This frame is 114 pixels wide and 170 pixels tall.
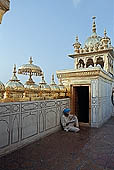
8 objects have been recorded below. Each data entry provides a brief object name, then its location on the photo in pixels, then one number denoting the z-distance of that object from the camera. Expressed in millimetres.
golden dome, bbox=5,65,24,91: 4035
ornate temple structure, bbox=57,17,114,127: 5988
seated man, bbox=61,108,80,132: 5410
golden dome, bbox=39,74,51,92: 5477
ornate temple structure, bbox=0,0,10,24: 1437
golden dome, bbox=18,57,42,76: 6321
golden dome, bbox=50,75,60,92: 5949
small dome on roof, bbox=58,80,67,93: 6213
